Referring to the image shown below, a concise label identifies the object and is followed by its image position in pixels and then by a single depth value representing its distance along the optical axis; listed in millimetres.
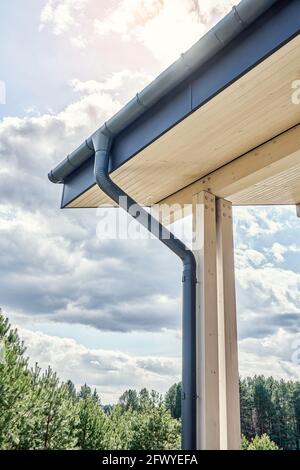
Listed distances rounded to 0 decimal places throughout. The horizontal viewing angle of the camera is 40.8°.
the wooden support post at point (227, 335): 1895
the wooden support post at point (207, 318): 1818
